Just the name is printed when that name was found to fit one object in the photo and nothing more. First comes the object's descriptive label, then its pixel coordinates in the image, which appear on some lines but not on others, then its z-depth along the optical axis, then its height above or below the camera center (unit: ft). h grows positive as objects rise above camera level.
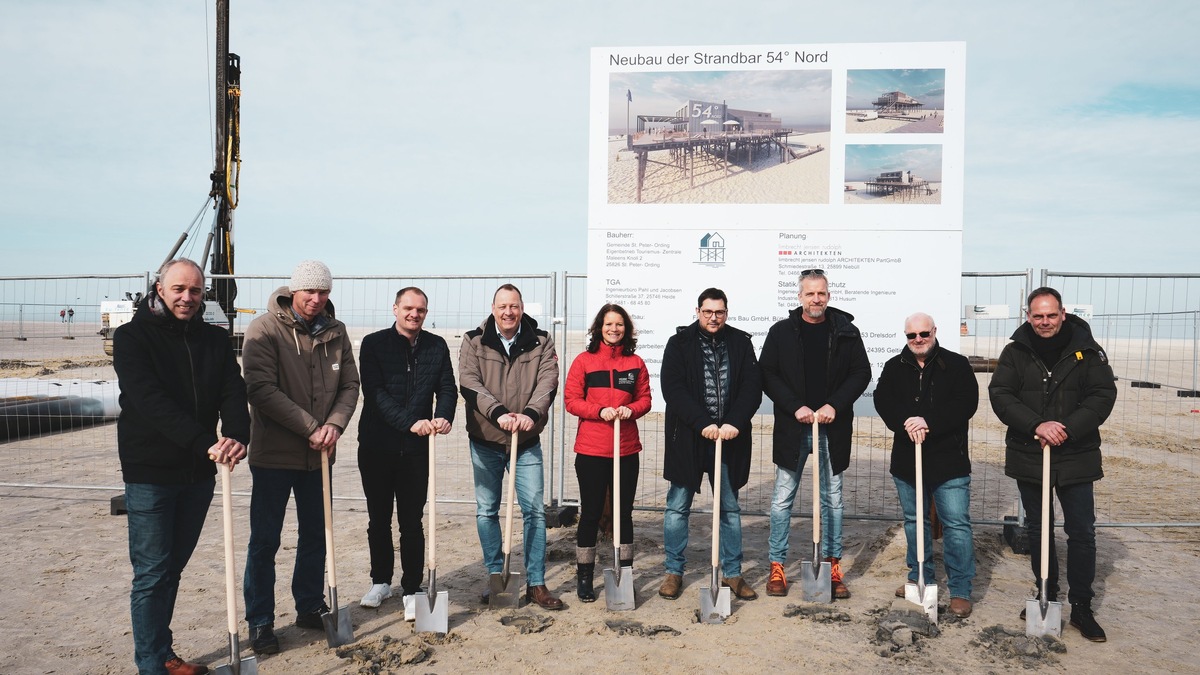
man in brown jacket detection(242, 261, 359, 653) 12.83 -1.93
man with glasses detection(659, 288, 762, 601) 15.49 -1.99
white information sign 20.08 +3.24
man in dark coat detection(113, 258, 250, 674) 11.05 -1.96
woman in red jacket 15.33 -1.99
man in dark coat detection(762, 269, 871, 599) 15.81 -1.56
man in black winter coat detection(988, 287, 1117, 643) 14.02 -1.85
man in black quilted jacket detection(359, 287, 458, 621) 14.26 -2.14
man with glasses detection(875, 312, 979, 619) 15.08 -2.24
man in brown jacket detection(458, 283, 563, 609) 15.08 -2.02
